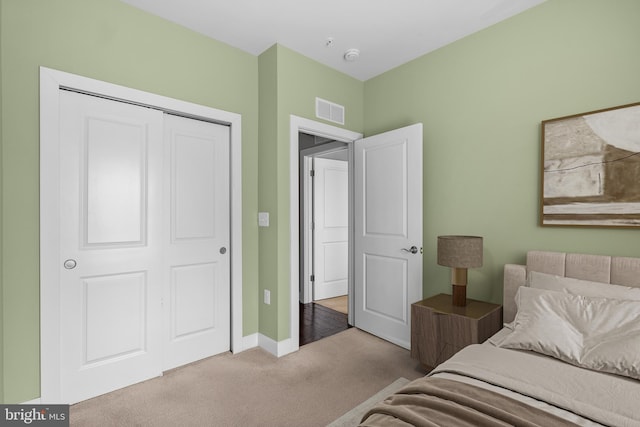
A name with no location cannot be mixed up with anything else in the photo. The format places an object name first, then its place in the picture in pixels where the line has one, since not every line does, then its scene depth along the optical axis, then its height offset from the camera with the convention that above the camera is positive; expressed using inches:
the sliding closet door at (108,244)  83.7 -8.1
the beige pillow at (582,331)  55.2 -22.1
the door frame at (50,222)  78.8 -1.6
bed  43.3 -26.3
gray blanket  40.9 -26.4
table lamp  92.3 -12.2
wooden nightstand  86.1 -31.1
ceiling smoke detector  117.6 +59.3
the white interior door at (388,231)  114.3 -6.2
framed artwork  77.0 +11.8
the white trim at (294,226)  116.0 -4.0
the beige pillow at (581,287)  67.4 -16.1
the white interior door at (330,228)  179.8 -7.5
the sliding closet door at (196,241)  103.0 -8.7
